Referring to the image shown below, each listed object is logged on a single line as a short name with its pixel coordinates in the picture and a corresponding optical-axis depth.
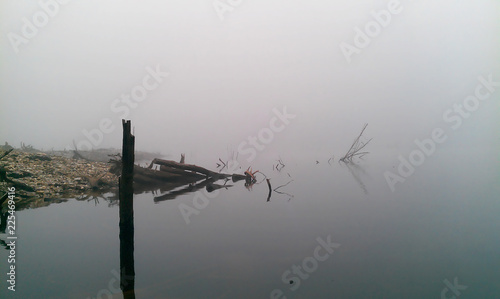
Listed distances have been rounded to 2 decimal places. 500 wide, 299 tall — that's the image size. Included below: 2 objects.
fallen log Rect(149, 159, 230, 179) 15.62
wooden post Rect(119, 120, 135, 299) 5.66
